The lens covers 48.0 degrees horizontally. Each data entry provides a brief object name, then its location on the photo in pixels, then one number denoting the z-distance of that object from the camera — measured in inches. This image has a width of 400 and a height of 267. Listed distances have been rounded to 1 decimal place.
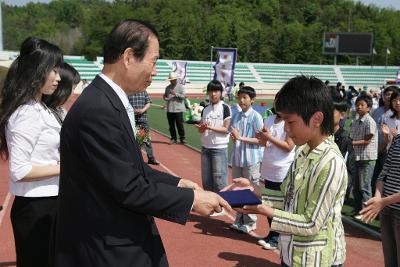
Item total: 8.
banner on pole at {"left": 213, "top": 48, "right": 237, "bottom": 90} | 474.6
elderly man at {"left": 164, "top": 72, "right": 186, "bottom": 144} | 526.6
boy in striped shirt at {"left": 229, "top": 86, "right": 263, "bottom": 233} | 243.0
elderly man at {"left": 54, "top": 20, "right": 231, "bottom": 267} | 79.0
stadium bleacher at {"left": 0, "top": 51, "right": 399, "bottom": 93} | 2015.3
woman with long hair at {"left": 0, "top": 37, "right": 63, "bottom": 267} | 116.1
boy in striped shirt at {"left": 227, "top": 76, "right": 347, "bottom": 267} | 94.1
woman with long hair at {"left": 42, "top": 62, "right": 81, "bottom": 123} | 136.9
